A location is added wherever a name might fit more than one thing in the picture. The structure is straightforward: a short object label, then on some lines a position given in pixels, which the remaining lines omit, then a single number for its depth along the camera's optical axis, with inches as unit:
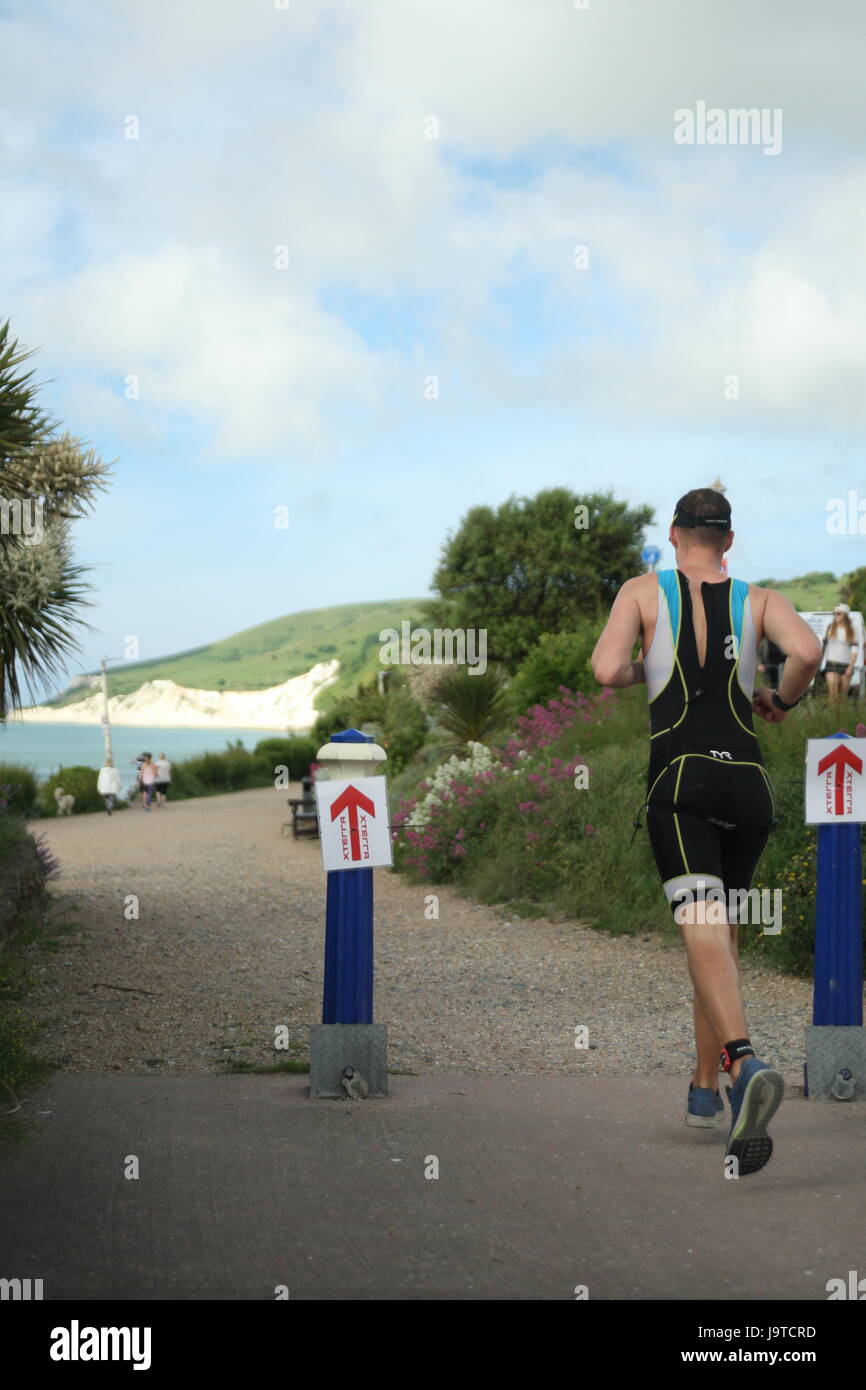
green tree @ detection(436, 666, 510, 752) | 761.0
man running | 158.6
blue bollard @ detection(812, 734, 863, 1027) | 202.7
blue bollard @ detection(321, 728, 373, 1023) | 201.5
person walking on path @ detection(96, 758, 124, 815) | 1214.3
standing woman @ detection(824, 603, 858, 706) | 653.3
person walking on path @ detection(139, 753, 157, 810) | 1269.7
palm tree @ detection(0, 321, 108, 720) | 436.5
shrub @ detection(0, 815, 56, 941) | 376.5
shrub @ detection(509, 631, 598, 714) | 710.5
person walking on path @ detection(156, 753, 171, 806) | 1352.1
